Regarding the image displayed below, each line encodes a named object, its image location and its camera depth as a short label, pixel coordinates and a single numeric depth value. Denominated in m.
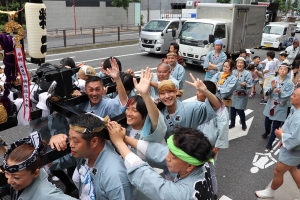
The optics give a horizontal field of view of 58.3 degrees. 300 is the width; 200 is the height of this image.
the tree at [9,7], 19.87
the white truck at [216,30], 10.81
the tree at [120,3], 25.46
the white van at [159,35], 13.18
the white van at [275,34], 17.42
